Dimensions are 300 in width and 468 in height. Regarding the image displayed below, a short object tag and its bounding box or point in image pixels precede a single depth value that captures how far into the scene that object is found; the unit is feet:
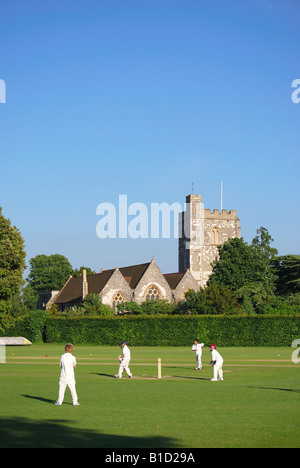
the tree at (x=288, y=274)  297.72
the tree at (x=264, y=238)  416.81
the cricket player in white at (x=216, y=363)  83.20
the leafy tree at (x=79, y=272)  403.75
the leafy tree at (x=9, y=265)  209.15
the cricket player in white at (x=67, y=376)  58.18
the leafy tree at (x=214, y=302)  241.35
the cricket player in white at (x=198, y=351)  103.62
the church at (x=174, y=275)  313.53
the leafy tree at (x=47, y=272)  445.78
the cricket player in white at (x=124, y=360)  87.23
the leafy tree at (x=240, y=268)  292.81
